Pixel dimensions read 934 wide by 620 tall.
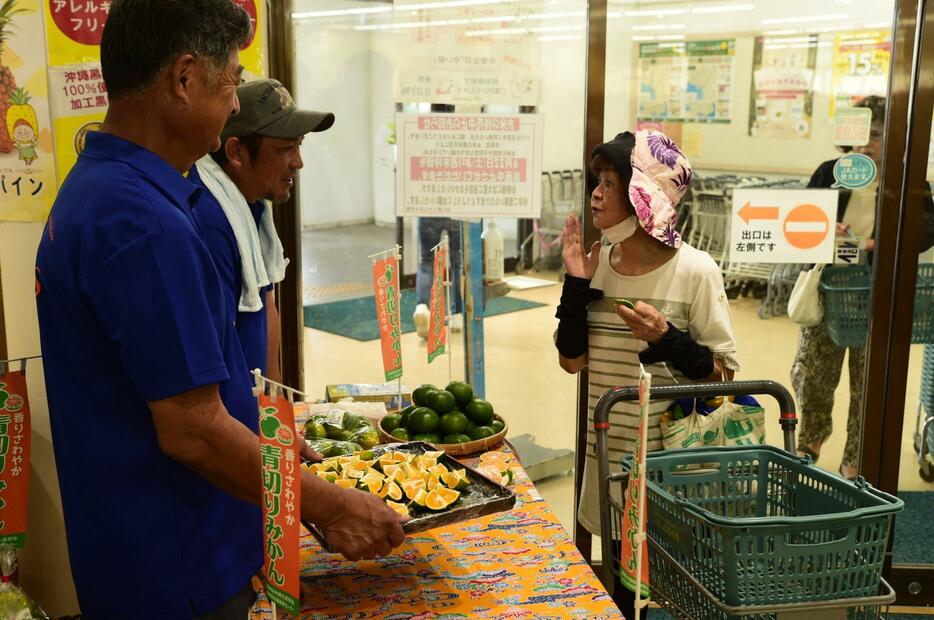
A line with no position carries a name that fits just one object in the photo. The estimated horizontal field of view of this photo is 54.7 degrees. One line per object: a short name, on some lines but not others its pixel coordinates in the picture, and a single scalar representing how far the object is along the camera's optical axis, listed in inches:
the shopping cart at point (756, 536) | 62.8
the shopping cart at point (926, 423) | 147.9
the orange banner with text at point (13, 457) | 88.5
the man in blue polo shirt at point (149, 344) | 51.1
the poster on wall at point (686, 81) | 127.9
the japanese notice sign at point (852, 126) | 124.3
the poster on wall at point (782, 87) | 127.5
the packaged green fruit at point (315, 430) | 97.6
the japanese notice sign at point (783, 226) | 126.6
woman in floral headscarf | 95.0
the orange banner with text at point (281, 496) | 51.4
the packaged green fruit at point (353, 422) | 101.1
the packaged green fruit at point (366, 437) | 96.5
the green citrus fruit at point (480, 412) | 102.1
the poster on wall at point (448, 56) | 126.0
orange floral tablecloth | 68.9
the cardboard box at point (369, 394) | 117.8
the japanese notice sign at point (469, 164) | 126.6
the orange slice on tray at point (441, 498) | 73.0
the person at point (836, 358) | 124.7
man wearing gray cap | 72.9
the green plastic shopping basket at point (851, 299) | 128.7
